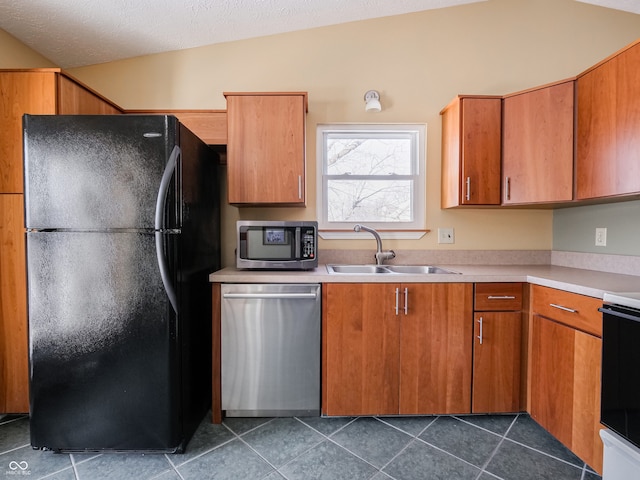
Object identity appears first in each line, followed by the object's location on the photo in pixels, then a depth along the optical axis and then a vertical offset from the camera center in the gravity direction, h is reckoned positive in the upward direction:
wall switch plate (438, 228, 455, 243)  2.27 -0.02
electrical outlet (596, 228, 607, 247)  1.85 -0.02
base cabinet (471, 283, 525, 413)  1.67 -0.60
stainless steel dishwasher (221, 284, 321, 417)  1.66 -0.66
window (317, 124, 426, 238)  2.29 +0.42
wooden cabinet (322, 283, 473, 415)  1.67 -0.66
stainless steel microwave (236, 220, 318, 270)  1.81 -0.07
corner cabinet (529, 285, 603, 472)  1.27 -0.65
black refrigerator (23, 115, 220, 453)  1.38 -0.23
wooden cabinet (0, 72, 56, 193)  1.62 +0.71
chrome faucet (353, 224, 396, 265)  2.11 -0.13
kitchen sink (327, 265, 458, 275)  2.08 -0.26
